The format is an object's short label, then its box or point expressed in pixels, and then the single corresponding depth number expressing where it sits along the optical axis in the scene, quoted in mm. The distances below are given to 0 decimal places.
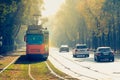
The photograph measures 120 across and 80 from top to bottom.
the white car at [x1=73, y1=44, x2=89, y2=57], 58125
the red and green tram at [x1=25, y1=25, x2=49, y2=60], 45938
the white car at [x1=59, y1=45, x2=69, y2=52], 94794
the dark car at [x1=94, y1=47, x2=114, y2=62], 44219
